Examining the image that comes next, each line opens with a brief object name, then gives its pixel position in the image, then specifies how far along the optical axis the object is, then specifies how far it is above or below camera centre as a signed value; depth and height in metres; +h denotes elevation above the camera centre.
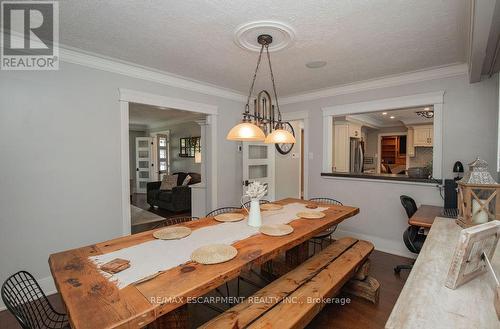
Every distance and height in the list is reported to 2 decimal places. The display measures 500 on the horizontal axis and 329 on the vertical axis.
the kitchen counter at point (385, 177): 3.12 -0.22
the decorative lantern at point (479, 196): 1.44 -0.21
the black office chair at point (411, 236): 2.58 -0.81
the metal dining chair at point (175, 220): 2.28 -0.60
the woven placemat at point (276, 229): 1.87 -0.55
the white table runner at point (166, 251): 1.30 -0.59
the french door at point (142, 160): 8.80 +0.02
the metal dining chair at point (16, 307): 1.09 -0.70
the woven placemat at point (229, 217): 2.25 -0.54
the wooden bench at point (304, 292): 1.33 -0.86
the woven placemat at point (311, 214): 2.33 -0.53
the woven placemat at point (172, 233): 1.80 -0.56
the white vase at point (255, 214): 2.07 -0.45
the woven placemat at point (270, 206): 2.71 -0.52
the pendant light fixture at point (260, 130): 2.01 +0.28
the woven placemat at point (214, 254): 1.42 -0.57
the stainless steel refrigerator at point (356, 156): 6.09 +0.15
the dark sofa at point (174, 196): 5.80 -0.89
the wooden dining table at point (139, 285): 0.99 -0.61
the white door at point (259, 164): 4.27 -0.05
